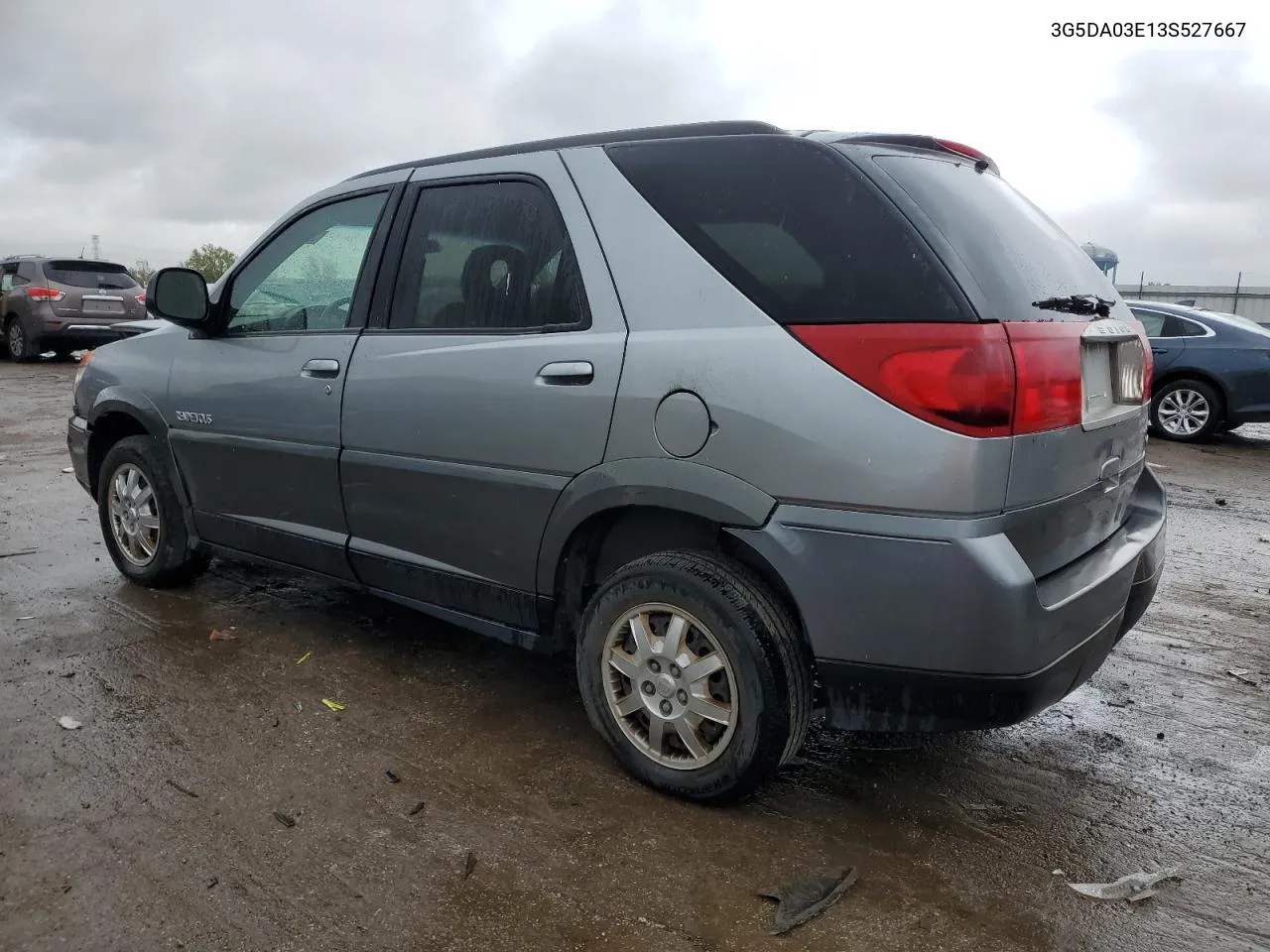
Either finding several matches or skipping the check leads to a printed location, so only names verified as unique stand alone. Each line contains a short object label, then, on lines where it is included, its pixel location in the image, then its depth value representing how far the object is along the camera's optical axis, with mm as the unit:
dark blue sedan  9758
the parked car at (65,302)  16453
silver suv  2299
